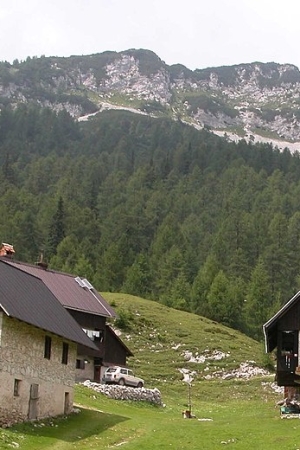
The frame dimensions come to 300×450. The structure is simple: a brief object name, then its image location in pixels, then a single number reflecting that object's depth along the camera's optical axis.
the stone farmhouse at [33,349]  41.91
